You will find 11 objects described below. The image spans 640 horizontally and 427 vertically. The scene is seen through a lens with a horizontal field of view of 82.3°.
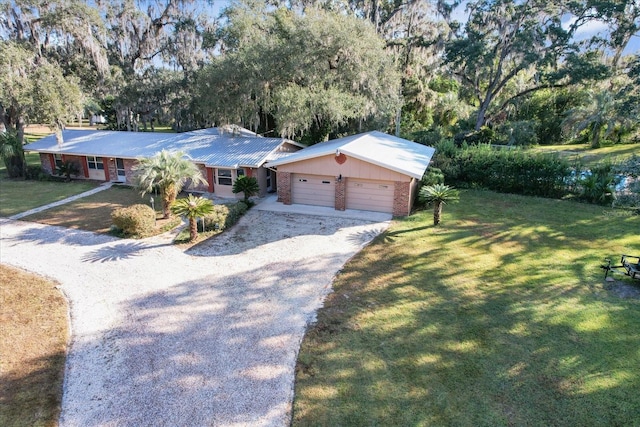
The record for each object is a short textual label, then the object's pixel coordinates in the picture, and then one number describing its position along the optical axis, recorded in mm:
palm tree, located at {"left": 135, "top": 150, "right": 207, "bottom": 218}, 14242
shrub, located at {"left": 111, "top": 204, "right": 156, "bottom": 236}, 13219
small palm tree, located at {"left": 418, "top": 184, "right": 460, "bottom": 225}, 13812
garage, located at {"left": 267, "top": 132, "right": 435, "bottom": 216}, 15031
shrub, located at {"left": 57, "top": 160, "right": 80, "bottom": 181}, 22062
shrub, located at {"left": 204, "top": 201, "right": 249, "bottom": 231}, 13828
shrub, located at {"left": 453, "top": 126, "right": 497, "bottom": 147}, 29531
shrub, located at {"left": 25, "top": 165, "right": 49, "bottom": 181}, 22500
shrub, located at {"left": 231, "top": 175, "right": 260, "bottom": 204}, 17078
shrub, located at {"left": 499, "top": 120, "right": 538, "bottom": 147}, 29328
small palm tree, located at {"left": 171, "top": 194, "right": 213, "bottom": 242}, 12828
